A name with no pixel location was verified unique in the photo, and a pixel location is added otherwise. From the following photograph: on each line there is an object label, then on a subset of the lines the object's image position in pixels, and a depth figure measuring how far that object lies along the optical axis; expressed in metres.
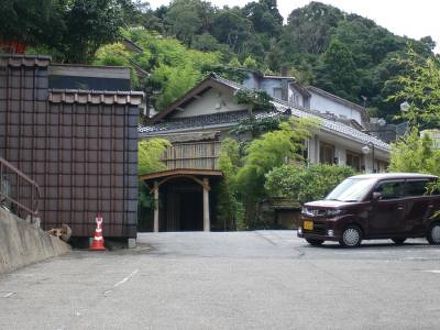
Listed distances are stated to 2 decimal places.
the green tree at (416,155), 20.83
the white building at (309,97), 49.31
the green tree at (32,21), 14.31
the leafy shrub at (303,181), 29.67
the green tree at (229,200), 31.36
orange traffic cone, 16.97
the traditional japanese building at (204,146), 31.69
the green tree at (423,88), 14.38
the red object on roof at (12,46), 17.45
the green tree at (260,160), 31.14
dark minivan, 18.23
